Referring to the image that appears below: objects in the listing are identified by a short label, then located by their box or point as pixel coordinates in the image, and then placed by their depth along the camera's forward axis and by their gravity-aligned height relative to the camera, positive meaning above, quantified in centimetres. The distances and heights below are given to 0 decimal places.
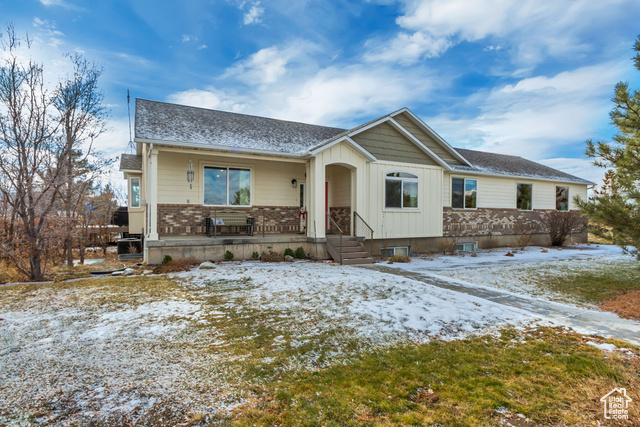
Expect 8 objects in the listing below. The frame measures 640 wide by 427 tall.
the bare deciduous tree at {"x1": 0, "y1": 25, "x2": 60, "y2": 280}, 722 +145
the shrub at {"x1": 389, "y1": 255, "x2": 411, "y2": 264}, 1027 -135
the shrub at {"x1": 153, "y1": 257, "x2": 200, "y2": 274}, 812 -129
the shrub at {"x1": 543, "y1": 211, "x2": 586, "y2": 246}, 1527 -41
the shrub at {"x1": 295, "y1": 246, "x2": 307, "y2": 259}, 1038 -119
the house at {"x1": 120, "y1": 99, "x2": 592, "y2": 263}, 984 +116
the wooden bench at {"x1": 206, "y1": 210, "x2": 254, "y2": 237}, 1048 -16
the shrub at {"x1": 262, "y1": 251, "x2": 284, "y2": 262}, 973 -122
